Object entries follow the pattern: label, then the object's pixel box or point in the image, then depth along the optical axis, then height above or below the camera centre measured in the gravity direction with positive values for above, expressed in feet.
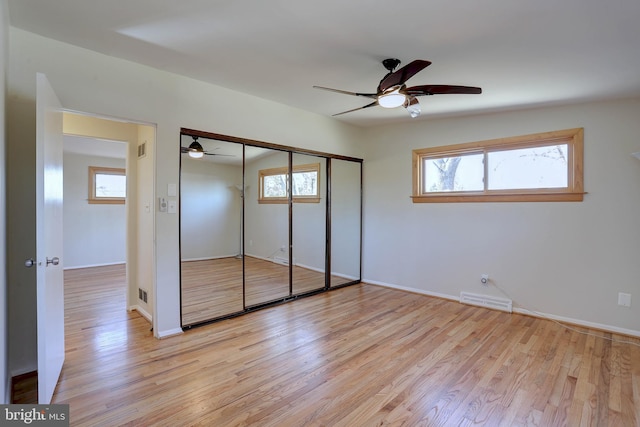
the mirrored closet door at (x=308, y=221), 13.91 -0.54
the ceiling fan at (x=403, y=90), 7.18 +3.09
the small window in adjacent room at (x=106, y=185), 21.42 +1.70
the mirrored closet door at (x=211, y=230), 10.45 -0.75
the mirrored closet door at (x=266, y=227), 12.16 -0.73
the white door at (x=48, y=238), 5.74 -0.61
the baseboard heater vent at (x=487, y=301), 12.41 -3.75
